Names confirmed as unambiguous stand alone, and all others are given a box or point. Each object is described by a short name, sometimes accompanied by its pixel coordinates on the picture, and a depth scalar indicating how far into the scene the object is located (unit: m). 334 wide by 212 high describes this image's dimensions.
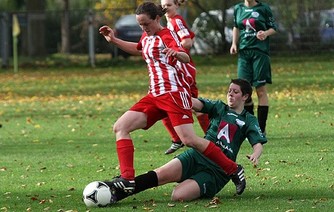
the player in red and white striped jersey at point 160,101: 19.92
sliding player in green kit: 19.64
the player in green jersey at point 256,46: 29.83
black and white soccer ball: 19.14
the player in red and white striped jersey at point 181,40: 26.02
